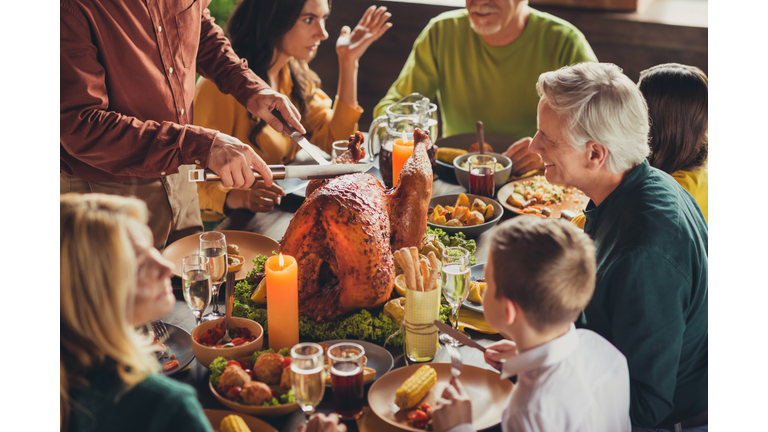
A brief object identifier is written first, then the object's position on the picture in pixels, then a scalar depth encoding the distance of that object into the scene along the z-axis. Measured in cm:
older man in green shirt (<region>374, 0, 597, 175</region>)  355
